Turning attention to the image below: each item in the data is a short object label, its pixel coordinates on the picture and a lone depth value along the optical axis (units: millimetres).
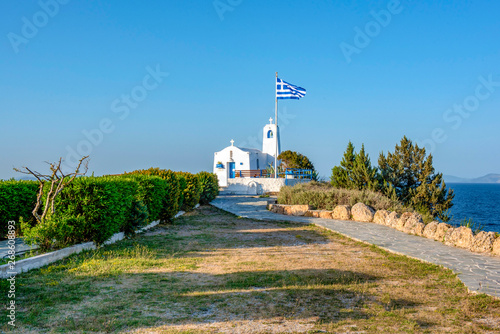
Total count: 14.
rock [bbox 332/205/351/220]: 14008
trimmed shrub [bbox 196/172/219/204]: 22125
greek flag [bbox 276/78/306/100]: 29453
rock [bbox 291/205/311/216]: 15425
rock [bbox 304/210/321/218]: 15034
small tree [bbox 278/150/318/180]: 40906
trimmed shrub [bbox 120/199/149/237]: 10211
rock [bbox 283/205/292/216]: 15883
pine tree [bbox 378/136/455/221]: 26359
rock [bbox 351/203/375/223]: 13289
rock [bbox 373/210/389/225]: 12633
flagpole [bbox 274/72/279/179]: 30447
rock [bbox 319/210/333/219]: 14602
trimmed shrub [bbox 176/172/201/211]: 17297
